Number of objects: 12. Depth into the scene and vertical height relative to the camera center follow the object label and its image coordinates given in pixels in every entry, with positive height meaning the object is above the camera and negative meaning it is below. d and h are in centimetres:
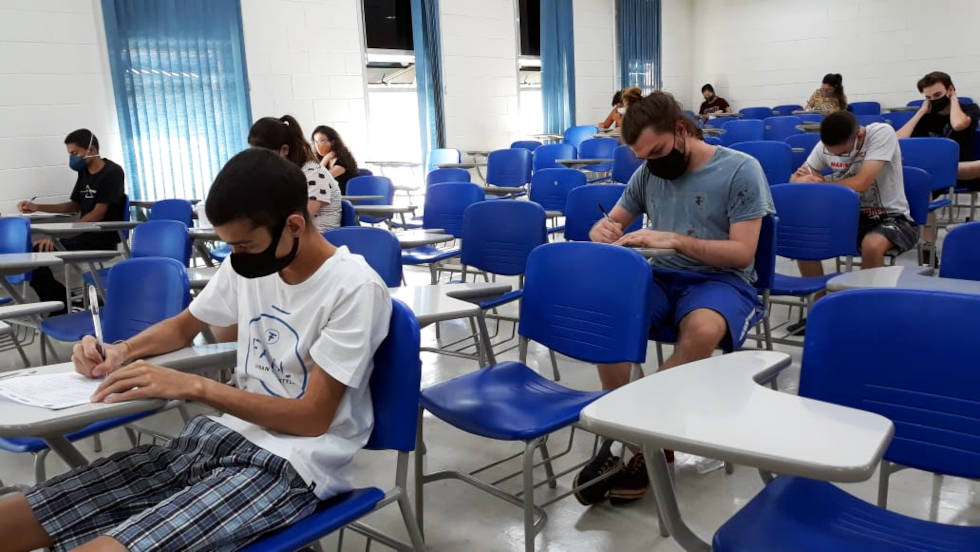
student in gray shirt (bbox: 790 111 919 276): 345 -31
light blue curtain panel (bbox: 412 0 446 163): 796 +66
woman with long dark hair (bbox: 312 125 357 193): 562 -10
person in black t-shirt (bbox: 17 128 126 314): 509 -25
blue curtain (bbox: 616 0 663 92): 1052 +114
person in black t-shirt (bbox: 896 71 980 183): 531 -6
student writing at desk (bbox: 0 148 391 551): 133 -50
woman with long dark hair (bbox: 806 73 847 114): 801 +21
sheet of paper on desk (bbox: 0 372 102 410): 140 -44
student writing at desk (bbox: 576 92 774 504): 227 -36
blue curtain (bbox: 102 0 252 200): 590 +46
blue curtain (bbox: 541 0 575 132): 934 +78
